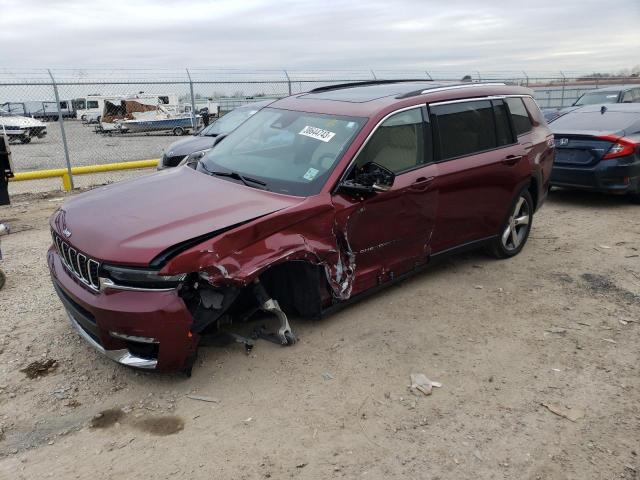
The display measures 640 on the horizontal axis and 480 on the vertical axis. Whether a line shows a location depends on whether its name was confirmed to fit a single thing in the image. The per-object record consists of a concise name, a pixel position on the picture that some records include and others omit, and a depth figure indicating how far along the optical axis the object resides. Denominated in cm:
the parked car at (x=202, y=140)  909
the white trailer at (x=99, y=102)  2439
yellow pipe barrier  988
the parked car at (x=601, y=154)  781
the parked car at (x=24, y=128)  1931
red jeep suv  320
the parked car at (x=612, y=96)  1337
